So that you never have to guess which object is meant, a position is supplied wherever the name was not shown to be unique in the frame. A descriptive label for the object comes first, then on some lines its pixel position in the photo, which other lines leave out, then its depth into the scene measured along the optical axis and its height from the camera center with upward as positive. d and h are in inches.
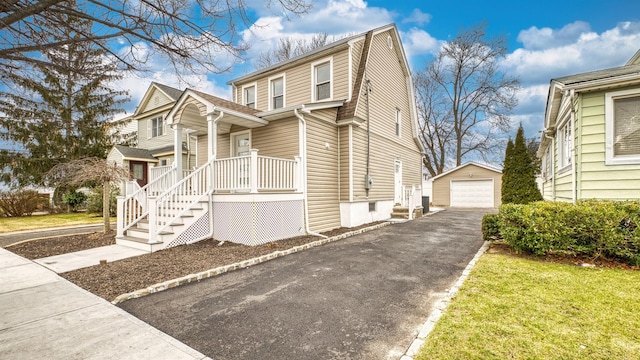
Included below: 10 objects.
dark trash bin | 621.2 -59.6
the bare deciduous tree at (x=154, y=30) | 148.4 +87.4
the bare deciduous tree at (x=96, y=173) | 339.9 +9.3
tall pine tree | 615.5 +114.6
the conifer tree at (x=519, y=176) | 299.4 +0.0
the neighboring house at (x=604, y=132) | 223.3 +36.6
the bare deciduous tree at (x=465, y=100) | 954.7 +283.8
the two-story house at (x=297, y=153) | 293.4 +37.6
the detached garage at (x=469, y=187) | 778.8 -31.0
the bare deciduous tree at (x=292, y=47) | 960.3 +460.3
